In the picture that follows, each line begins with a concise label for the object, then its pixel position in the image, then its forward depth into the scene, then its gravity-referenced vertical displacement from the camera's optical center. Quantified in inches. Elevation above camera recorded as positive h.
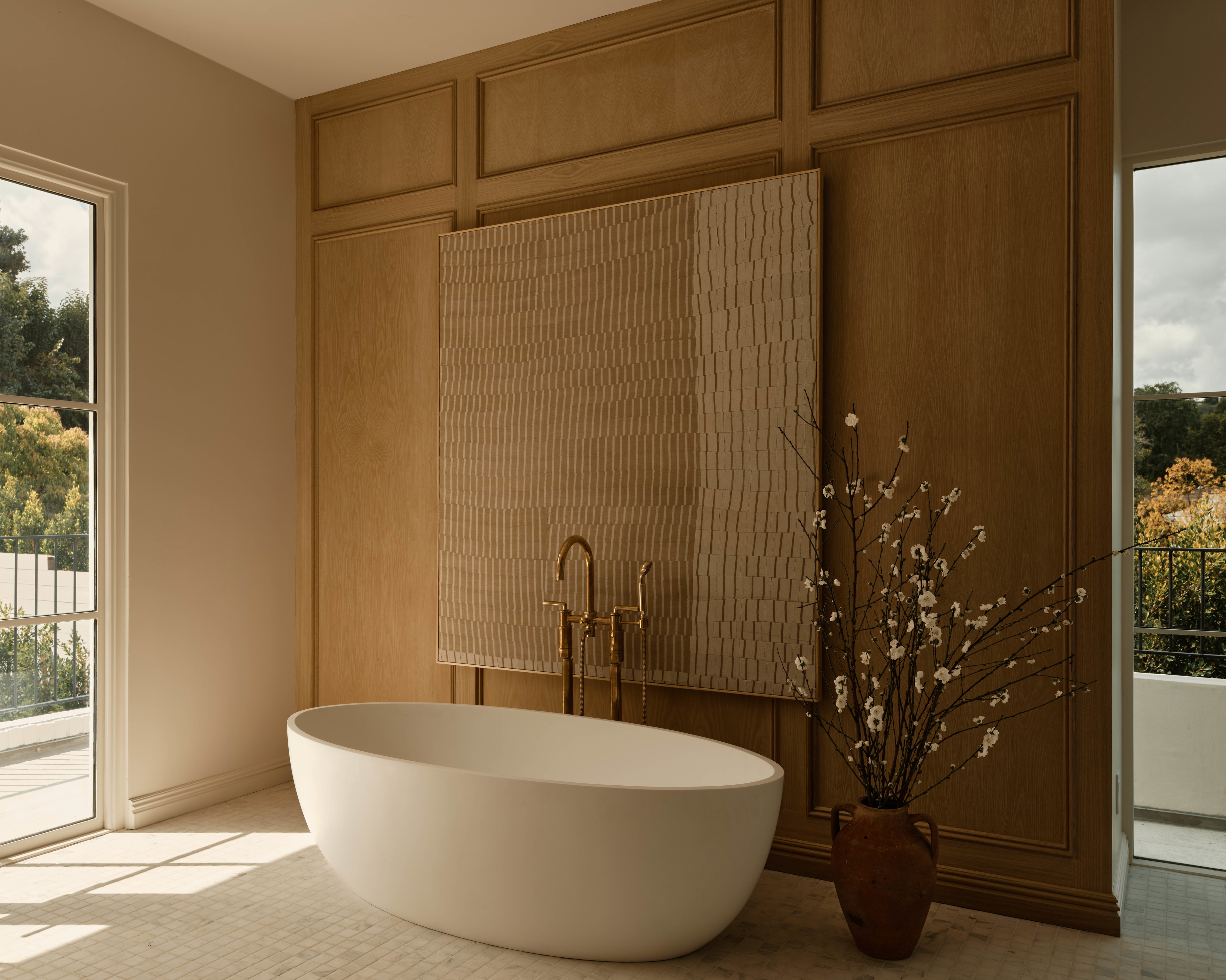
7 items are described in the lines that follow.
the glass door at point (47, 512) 111.7 -4.5
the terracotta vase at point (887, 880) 85.9 -38.5
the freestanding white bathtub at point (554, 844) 80.0 -34.3
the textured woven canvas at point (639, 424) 109.3 +7.1
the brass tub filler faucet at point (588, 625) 113.6 -18.9
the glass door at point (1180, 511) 110.9 -4.1
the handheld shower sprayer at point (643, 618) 112.3 -17.5
